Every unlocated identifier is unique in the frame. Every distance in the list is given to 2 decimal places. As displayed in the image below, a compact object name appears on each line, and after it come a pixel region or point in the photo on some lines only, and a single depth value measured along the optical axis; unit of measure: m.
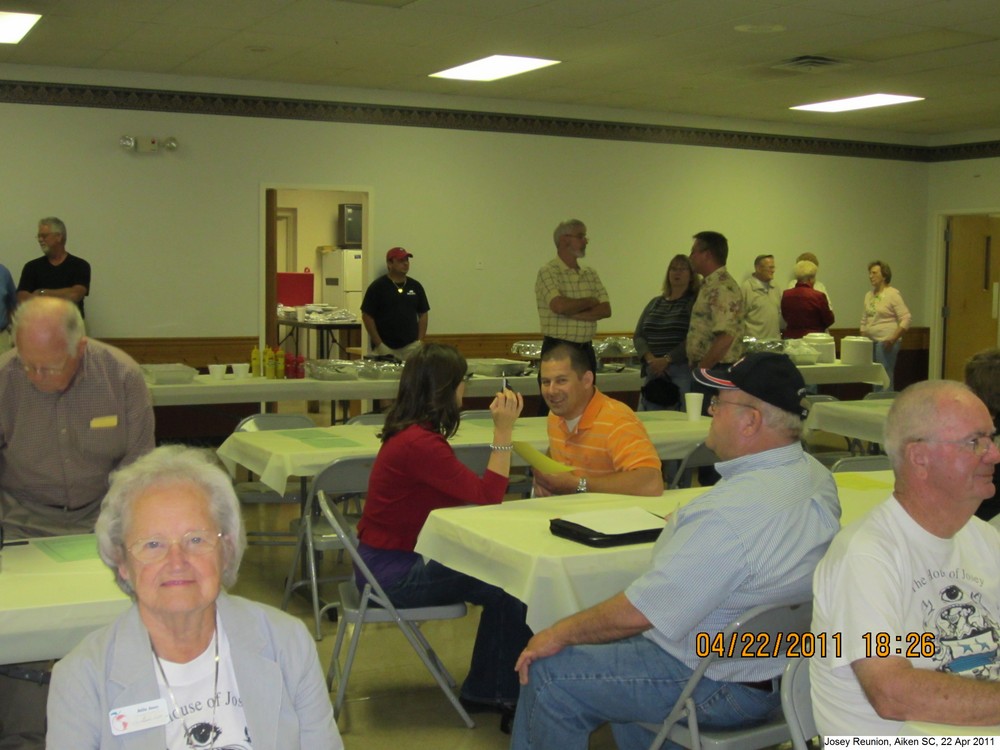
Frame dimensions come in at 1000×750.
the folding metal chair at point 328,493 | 4.41
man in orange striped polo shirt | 3.84
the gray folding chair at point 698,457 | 5.34
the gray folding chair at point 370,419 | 5.81
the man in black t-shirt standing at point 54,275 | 8.48
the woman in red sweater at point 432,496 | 3.55
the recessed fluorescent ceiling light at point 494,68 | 8.44
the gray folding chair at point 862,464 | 4.54
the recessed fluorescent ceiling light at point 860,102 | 10.12
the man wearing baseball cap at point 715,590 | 2.53
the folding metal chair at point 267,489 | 5.26
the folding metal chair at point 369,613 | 3.44
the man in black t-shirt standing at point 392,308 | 9.48
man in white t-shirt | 2.02
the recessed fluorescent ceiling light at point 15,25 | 6.91
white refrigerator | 14.27
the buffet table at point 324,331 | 12.14
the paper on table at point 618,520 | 3.19
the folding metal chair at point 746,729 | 2.46
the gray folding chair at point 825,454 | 6.63
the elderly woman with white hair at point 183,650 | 1.78
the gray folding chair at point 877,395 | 7.28
